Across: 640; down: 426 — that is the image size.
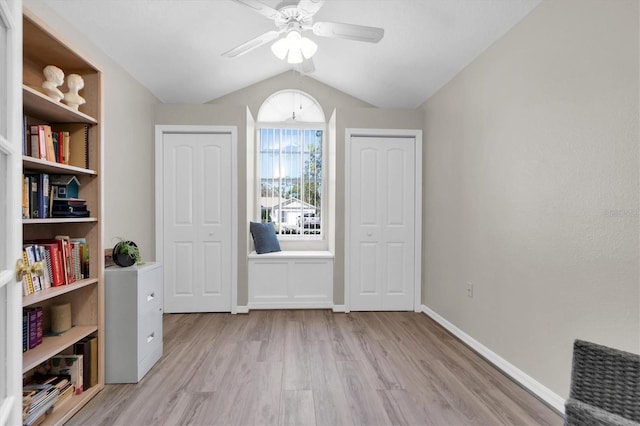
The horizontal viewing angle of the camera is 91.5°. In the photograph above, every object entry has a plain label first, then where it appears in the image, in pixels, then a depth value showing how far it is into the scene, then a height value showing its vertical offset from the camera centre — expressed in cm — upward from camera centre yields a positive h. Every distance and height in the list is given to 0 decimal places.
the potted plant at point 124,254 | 216 -31
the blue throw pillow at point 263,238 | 379 -33
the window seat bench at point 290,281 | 366 -82
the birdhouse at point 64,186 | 182 +14
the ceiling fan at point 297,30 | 197 +124
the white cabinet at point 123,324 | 207 -76
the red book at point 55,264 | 173 -31
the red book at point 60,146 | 185 +38
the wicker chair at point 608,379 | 107 -59
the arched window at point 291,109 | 428 +141
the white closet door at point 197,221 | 354 -12
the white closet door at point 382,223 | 368 -13
